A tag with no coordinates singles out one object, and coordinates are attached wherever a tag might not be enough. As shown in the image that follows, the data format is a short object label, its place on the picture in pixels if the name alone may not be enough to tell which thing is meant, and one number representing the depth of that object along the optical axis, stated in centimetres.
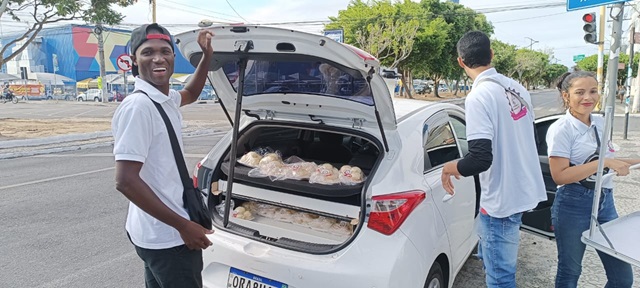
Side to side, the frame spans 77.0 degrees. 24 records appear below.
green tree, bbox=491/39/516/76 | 4953
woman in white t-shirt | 230
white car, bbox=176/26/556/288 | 211
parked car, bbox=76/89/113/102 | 3997
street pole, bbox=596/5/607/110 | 923
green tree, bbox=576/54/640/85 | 3717
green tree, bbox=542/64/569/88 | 9229
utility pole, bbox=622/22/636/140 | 1125
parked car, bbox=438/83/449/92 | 7101
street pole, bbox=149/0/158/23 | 2353
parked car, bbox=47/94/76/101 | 4441
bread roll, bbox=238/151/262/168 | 286
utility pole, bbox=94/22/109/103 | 3056
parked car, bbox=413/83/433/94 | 5466
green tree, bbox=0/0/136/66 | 1466
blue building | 5125
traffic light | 975
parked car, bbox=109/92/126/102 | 4069
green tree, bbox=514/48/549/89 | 6328
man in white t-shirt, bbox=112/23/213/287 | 162
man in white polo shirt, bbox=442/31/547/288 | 211
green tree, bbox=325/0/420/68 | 2731
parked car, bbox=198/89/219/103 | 4378
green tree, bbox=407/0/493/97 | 2979
